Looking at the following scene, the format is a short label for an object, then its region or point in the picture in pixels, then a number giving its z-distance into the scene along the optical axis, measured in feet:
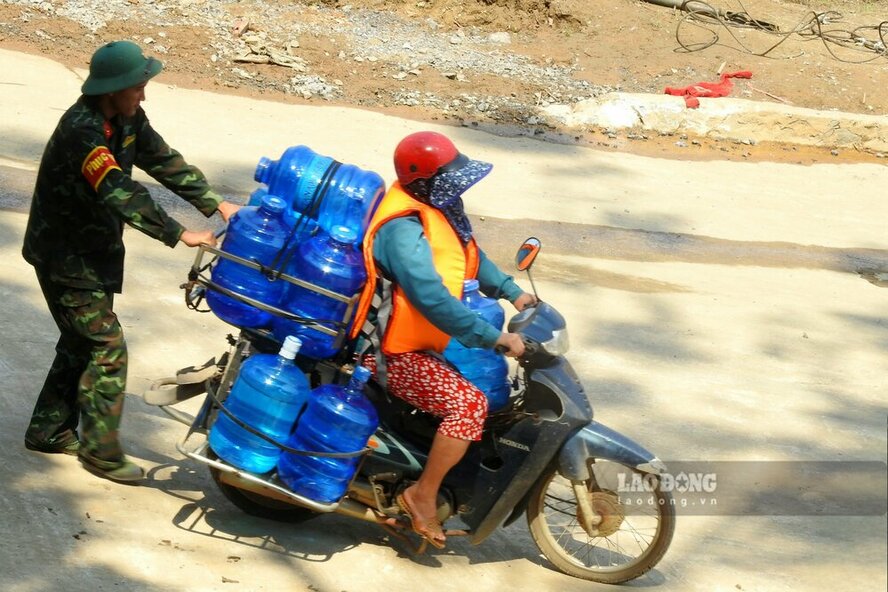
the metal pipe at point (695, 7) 52.85
